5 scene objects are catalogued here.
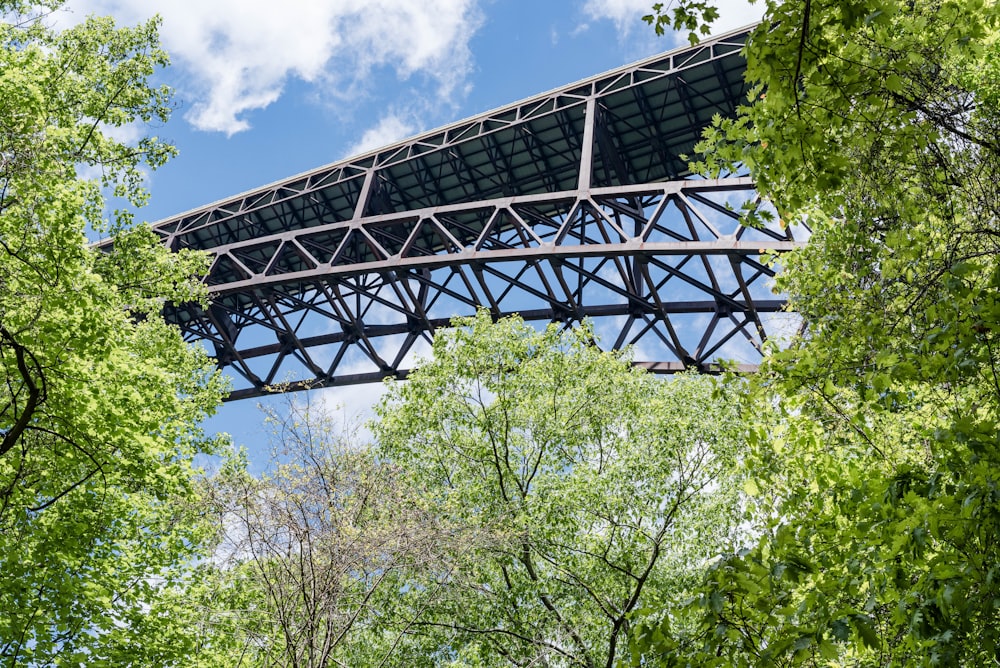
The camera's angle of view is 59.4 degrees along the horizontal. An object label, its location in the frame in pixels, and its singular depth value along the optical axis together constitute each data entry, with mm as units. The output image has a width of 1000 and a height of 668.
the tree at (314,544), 11609
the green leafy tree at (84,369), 11430
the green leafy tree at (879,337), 5082
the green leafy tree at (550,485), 14477
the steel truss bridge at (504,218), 23625
